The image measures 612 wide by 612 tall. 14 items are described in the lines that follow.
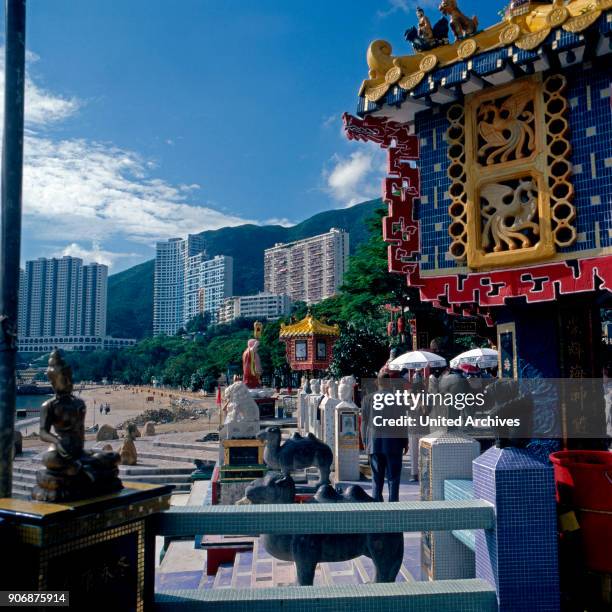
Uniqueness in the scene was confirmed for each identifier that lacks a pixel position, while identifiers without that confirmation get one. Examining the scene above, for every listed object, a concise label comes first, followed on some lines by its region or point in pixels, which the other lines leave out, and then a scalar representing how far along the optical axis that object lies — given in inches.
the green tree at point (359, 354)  942.5
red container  156.7
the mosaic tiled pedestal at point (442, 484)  192.4
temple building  208.4
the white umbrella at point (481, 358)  547.5
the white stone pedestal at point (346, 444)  509.0
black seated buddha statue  120.4
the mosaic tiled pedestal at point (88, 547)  109.0
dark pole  137.6
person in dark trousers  331.6
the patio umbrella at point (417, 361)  539.5
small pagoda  1496.1
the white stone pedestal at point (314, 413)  686.0
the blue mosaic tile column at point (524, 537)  144.0
